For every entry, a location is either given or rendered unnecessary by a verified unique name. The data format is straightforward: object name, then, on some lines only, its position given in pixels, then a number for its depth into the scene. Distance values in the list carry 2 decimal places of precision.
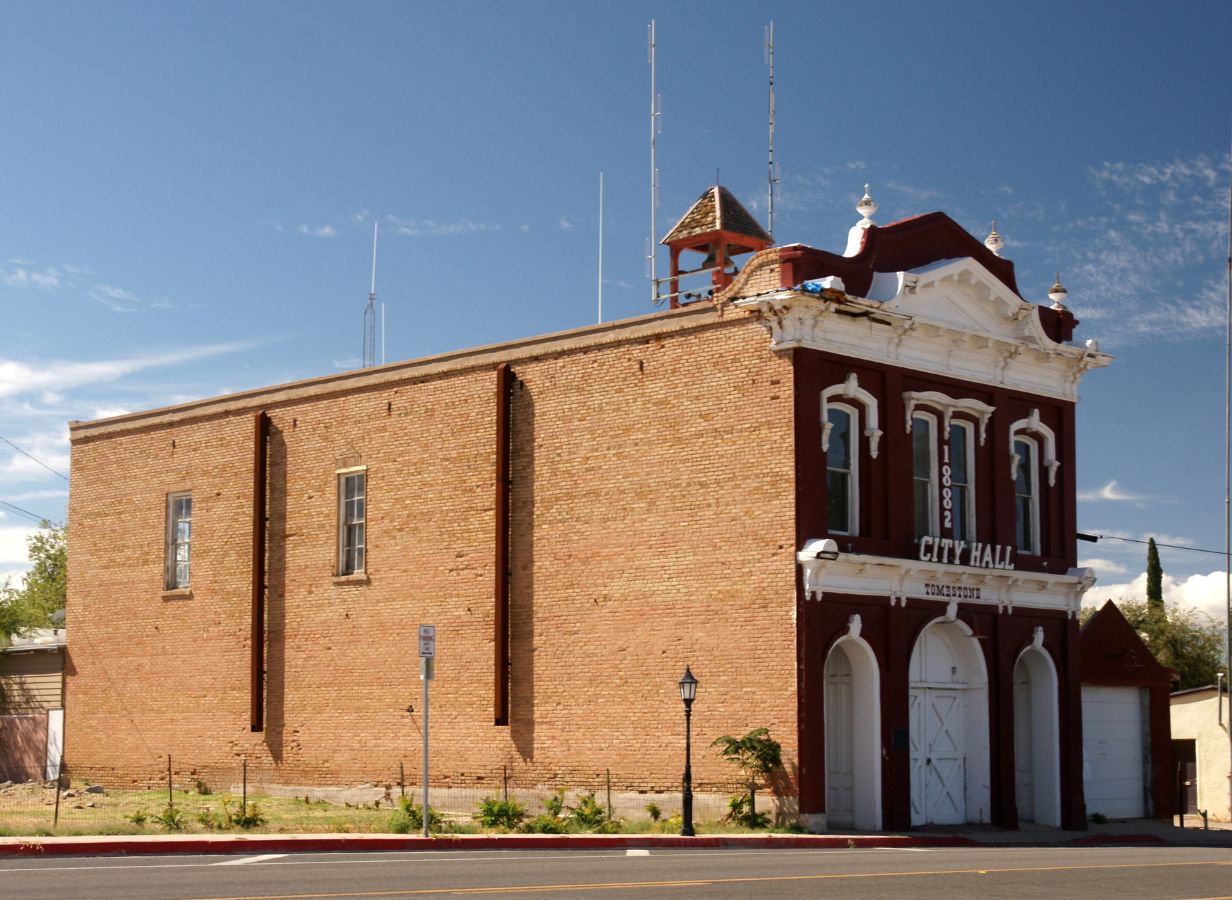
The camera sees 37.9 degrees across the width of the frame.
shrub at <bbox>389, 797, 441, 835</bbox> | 27.16
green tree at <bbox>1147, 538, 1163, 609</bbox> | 74.62
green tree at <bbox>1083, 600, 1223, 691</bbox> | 72.19
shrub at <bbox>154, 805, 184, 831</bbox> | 26.88
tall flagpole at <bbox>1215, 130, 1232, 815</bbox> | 43.78
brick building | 30.89
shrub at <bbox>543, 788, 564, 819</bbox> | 30.14
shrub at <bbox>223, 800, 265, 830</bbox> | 27.56
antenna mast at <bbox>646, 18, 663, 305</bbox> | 37.72
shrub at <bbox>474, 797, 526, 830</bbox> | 28.98
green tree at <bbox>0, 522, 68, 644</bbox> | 79.91
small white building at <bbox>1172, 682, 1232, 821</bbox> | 46.59
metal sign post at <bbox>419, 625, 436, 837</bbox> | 26.95
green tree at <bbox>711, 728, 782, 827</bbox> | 29.73
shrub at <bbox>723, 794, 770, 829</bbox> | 29.70
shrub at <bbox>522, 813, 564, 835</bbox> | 27.58
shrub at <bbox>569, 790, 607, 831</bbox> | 28.58
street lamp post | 27.73
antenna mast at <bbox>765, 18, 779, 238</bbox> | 36.91
